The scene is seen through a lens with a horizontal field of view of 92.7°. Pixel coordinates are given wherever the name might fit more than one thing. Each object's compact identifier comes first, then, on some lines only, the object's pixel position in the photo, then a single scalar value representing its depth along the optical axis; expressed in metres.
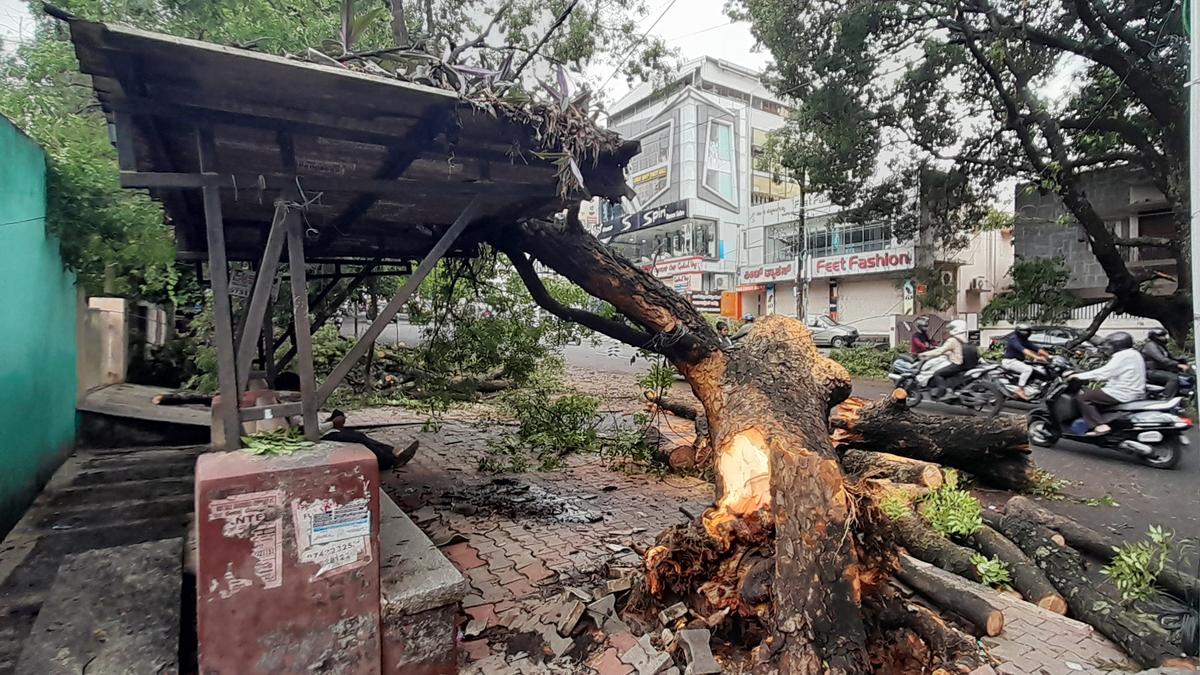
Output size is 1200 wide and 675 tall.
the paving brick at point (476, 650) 2.89
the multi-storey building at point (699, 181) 34.66
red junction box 2.33
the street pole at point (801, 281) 19.56
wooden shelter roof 2.21
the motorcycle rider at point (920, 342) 11.73
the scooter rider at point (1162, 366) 6.63
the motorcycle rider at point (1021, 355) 8.41
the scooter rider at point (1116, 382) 6.46
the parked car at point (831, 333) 20.98
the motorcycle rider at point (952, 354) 9.15
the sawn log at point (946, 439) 5.62
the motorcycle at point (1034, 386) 8.29
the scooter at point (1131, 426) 6.26
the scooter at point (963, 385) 8.77
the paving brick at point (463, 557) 3.92
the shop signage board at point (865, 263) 22.73
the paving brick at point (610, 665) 2.71
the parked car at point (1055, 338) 9.54
